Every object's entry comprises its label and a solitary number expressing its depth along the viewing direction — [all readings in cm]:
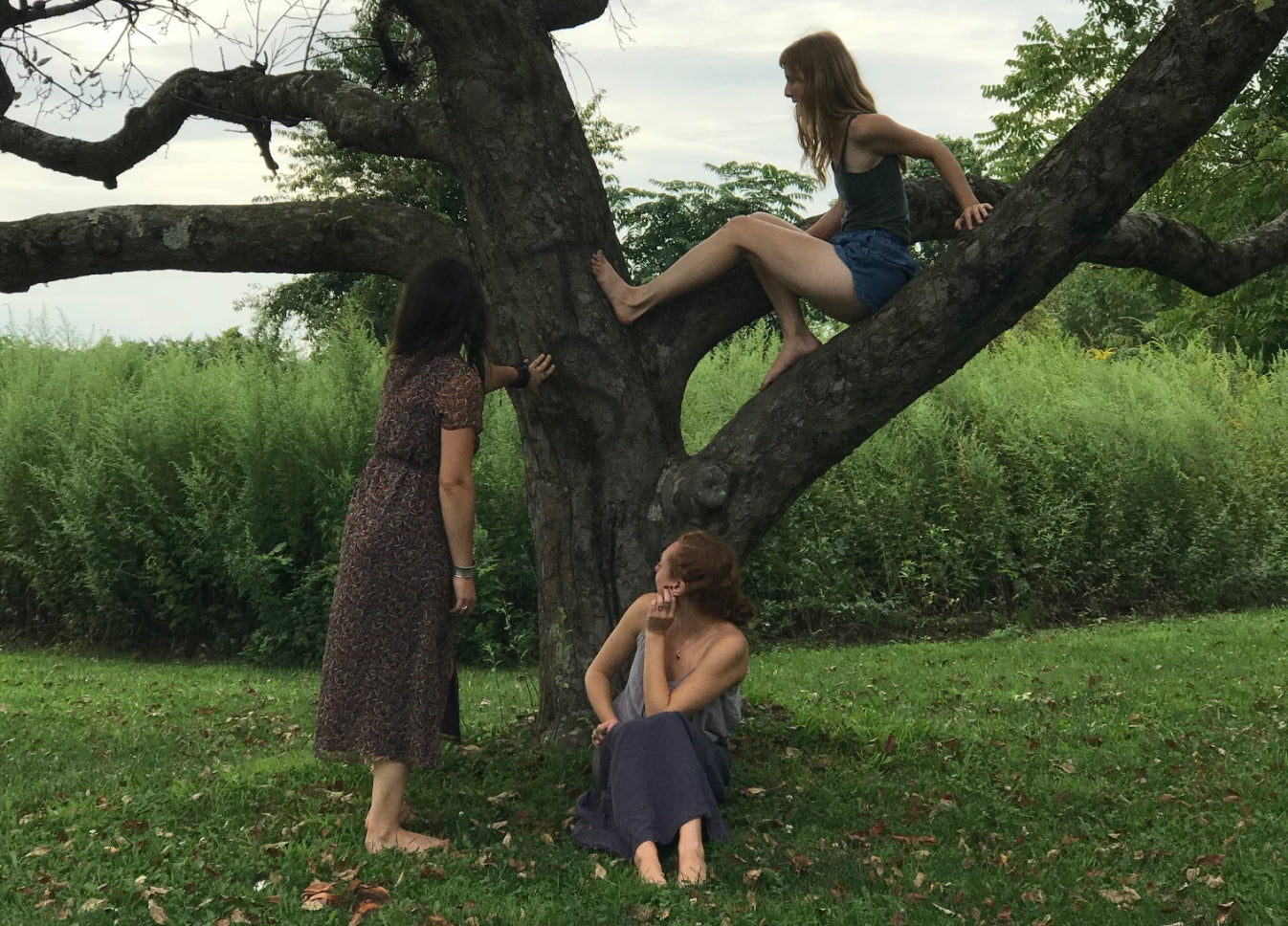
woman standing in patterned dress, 492
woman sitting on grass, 486
